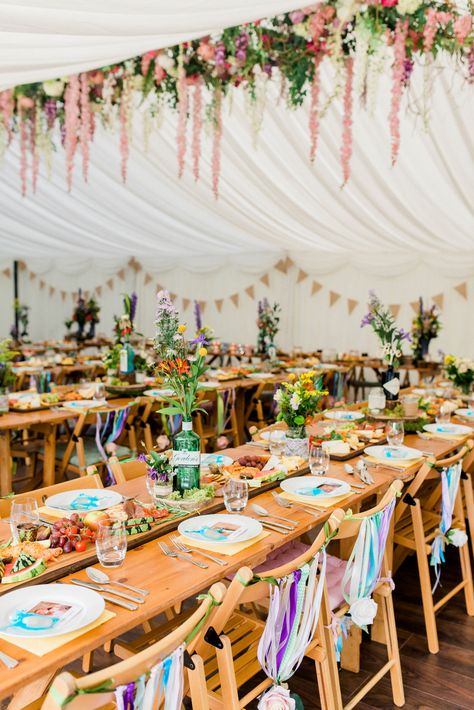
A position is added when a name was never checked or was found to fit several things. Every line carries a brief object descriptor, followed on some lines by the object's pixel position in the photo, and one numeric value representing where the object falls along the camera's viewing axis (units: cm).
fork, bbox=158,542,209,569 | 182
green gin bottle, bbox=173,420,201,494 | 236
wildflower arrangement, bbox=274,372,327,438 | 285
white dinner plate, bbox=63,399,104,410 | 428
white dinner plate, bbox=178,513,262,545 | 198
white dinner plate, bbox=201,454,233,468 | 281
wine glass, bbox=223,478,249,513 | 219
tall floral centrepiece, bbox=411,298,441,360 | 752
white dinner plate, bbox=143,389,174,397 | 482
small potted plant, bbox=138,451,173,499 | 233
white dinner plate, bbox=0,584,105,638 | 142
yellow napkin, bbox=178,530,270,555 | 191
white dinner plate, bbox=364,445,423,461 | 300
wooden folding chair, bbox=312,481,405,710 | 210
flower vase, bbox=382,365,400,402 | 399
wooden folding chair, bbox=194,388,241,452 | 524
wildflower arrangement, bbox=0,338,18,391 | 448
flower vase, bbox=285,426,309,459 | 298
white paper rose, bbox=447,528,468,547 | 290
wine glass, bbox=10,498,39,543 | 191
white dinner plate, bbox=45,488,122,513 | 222
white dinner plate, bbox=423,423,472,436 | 366
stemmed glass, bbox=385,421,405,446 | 315
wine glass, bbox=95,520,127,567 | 177
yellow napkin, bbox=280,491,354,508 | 236
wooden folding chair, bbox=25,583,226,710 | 115
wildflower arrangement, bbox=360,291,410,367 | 389
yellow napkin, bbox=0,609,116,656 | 137
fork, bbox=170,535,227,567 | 184
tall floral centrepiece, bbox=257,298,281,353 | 823
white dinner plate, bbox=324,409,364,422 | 403
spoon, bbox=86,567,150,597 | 166
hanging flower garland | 415
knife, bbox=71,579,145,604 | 160
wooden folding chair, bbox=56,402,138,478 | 393
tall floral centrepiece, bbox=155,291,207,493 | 234
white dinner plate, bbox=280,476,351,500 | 244
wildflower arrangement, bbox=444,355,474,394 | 503
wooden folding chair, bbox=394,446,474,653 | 275
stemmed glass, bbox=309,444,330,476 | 268
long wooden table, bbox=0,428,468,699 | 133
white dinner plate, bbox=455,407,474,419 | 426
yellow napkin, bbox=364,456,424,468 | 293
